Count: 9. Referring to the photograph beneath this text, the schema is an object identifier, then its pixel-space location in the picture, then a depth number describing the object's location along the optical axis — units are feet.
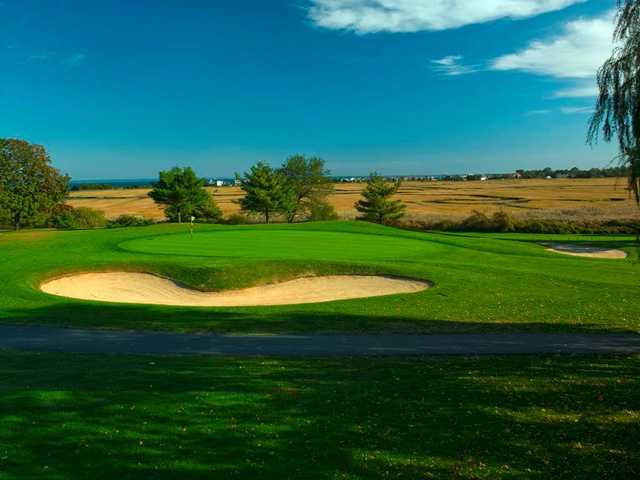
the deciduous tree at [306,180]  240.73
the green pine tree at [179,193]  192.85
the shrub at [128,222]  204.33
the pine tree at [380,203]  213.87
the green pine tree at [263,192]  195.42
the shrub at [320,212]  226.17
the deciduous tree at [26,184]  183.01
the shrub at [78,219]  205.36
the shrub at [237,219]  206.66
